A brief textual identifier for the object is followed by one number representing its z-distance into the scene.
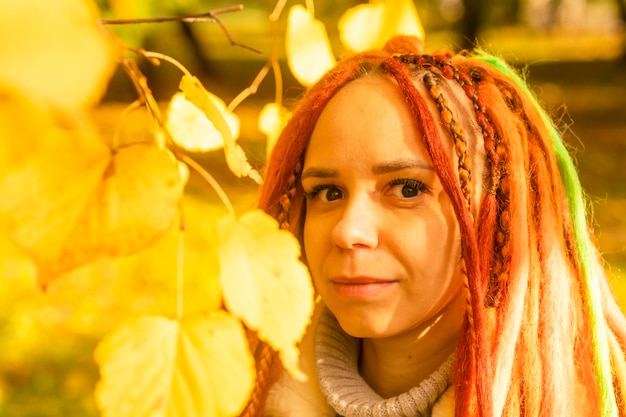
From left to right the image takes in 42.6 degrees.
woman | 0.94
